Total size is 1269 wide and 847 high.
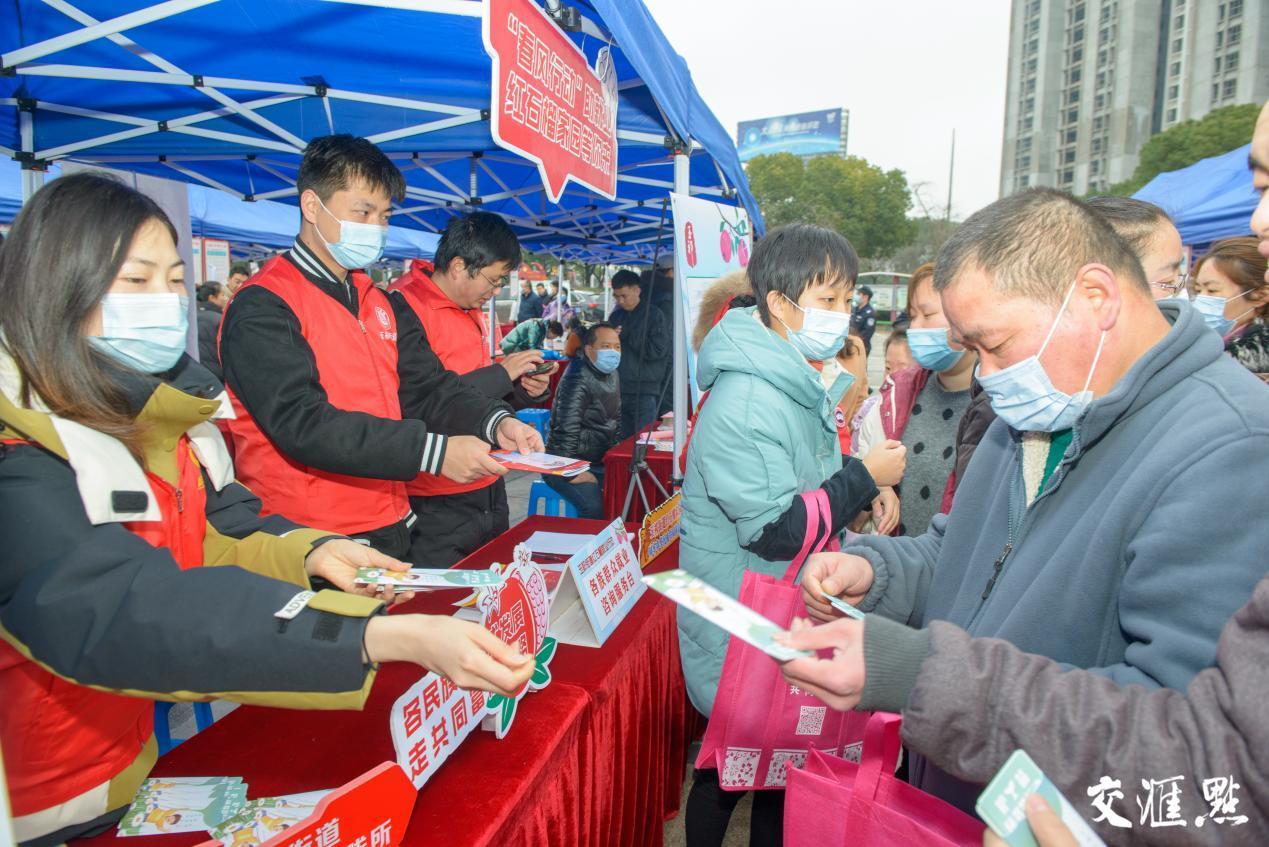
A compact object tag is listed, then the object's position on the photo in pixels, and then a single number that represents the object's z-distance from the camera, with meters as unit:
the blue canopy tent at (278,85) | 2.95
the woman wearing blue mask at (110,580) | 1.02
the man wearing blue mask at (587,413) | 4.72
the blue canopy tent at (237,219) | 9.84
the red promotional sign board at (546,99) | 1.80
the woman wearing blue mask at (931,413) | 2.56
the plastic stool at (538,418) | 8.09
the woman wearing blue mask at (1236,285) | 3.39
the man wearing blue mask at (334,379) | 2.05
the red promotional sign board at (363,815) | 0.99
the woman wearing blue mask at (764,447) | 1.91
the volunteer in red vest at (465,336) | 3.04
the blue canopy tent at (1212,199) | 7.35
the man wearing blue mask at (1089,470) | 0.93
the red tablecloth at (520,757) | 1.33
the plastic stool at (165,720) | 2.14
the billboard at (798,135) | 76.81
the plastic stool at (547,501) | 4.91
